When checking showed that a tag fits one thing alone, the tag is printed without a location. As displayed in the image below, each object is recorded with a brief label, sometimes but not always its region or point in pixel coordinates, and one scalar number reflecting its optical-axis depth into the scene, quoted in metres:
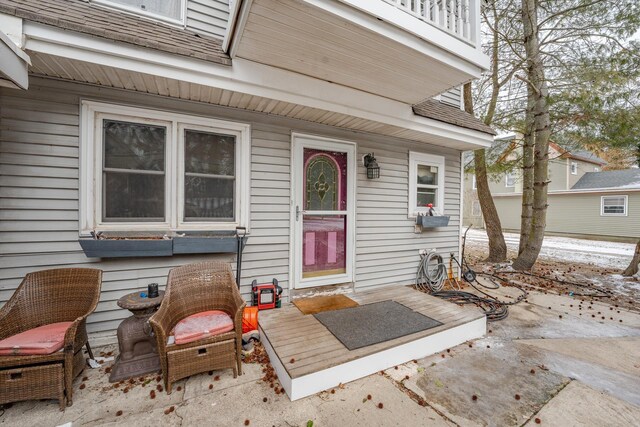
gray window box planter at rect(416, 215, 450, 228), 4.47
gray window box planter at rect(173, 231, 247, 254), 2.79
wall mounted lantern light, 3.97
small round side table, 2.18
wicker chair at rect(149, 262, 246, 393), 1.99
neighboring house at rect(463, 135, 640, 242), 12.19
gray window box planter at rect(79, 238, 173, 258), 2.49
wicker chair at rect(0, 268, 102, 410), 1.77
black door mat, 2.49
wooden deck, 2.05
